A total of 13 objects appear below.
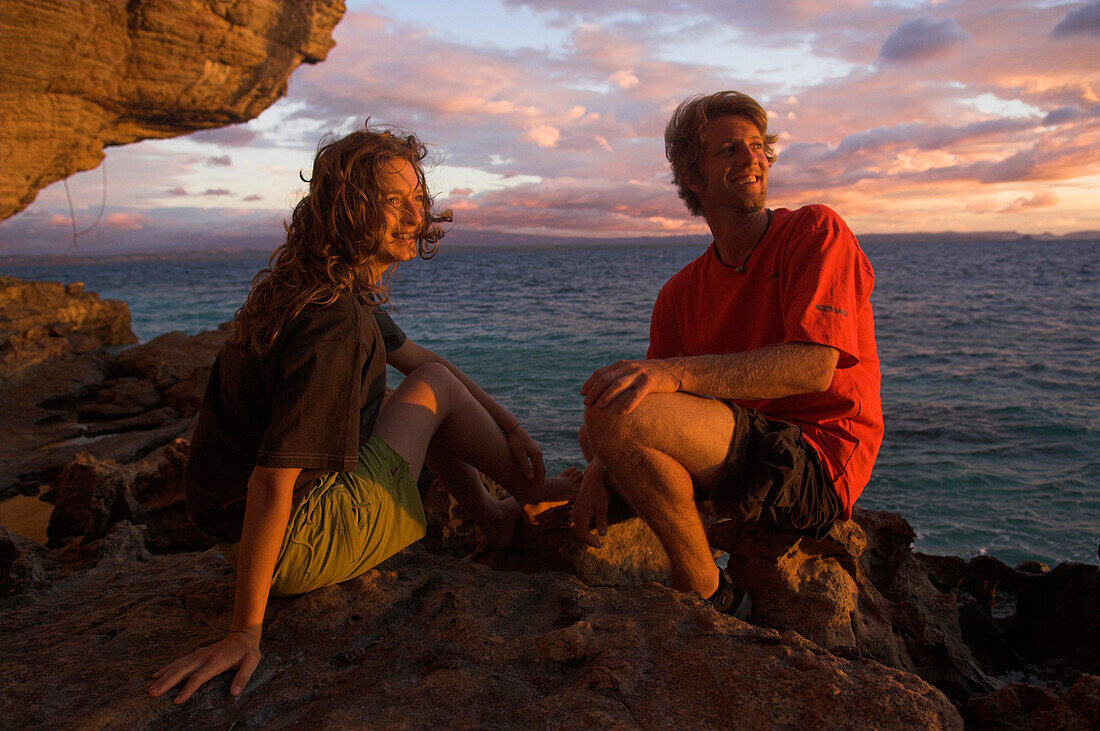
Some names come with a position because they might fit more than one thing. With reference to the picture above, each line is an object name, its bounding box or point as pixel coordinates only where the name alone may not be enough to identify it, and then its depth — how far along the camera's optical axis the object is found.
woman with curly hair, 1.76
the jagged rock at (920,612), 2.67
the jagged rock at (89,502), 3.56
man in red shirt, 2.14
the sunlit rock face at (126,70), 9.26
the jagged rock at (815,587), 2.42
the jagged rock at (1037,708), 1.53
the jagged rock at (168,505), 3.56
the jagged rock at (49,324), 9.66
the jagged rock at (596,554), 2.71
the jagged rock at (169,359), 8.93
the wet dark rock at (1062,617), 2.94
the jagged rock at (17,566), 2.65
